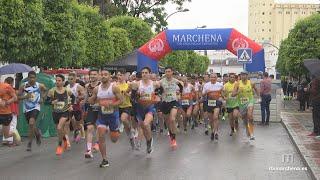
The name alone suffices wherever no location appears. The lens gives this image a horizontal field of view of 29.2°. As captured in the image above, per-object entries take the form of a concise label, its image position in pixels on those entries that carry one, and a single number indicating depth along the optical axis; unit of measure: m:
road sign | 22.27
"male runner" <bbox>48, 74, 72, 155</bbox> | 12.46
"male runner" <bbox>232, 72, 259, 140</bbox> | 15.66
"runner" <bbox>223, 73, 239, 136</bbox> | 15.95
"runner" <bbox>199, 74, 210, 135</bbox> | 16.21
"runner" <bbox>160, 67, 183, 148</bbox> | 13.88
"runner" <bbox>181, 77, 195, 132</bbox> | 18.28
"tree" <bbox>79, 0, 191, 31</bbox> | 56.03
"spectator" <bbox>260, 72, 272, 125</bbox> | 21.03
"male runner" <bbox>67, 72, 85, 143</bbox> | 13.51
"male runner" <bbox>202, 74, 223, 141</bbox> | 15.49
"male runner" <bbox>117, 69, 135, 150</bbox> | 13.15
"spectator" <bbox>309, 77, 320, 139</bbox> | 15.62
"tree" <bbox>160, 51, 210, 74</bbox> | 53.12
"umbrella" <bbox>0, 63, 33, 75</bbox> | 16.27
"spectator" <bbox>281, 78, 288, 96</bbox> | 45.98
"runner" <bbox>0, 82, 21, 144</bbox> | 12.92
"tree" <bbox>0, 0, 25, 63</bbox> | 16.72
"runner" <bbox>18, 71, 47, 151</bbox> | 13.17
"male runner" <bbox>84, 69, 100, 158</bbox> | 11.77
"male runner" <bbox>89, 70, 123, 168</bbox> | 11.00
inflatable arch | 24.11
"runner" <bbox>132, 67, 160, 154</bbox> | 12.53
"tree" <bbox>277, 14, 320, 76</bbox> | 35.69
